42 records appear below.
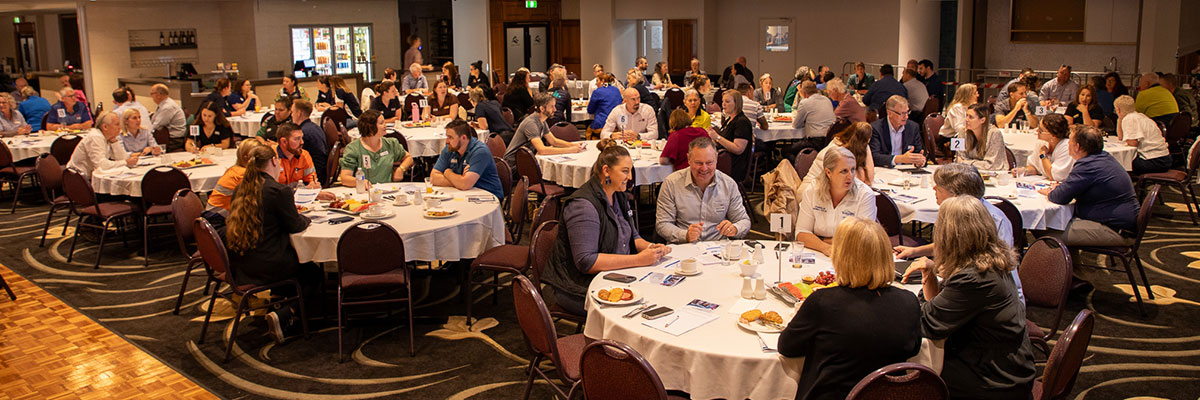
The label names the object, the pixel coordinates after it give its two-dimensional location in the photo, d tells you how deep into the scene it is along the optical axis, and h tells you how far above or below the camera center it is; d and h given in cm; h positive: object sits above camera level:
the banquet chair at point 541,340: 394 -115
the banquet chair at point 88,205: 777 -103
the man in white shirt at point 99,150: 830 -59
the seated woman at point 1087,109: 1030 -44
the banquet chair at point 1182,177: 864 -102
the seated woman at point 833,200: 529 -73
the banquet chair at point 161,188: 768 -86
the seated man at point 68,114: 1180 -38
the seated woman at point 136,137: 893 -53
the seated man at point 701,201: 560 -77
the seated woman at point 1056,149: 693 -60
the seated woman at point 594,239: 475 -84
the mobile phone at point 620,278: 452 -98
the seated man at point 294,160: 716 -62
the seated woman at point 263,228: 555 -88
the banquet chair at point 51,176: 841 -82
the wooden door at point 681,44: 2195 +74
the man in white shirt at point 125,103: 1120 -25
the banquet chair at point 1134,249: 597 -120
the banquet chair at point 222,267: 552 -112
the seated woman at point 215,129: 962 -49
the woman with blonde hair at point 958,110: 983 -41
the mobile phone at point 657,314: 401 -103
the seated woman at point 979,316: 356 -94
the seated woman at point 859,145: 639 -50
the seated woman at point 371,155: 746 -61
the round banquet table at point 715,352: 357 -109
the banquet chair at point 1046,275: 463 -104
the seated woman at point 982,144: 755 -59
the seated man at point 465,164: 698 -65
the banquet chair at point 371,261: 547 -108
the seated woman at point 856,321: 333 -89
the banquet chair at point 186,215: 631 -91
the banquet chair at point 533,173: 822 -85
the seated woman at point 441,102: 1235 -31
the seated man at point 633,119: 984 -46
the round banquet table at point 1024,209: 630 -93
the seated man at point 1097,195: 625 -85
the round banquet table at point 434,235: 577 -99
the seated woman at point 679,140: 804 -56
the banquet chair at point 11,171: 1016 -94
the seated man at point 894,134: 812 -55
